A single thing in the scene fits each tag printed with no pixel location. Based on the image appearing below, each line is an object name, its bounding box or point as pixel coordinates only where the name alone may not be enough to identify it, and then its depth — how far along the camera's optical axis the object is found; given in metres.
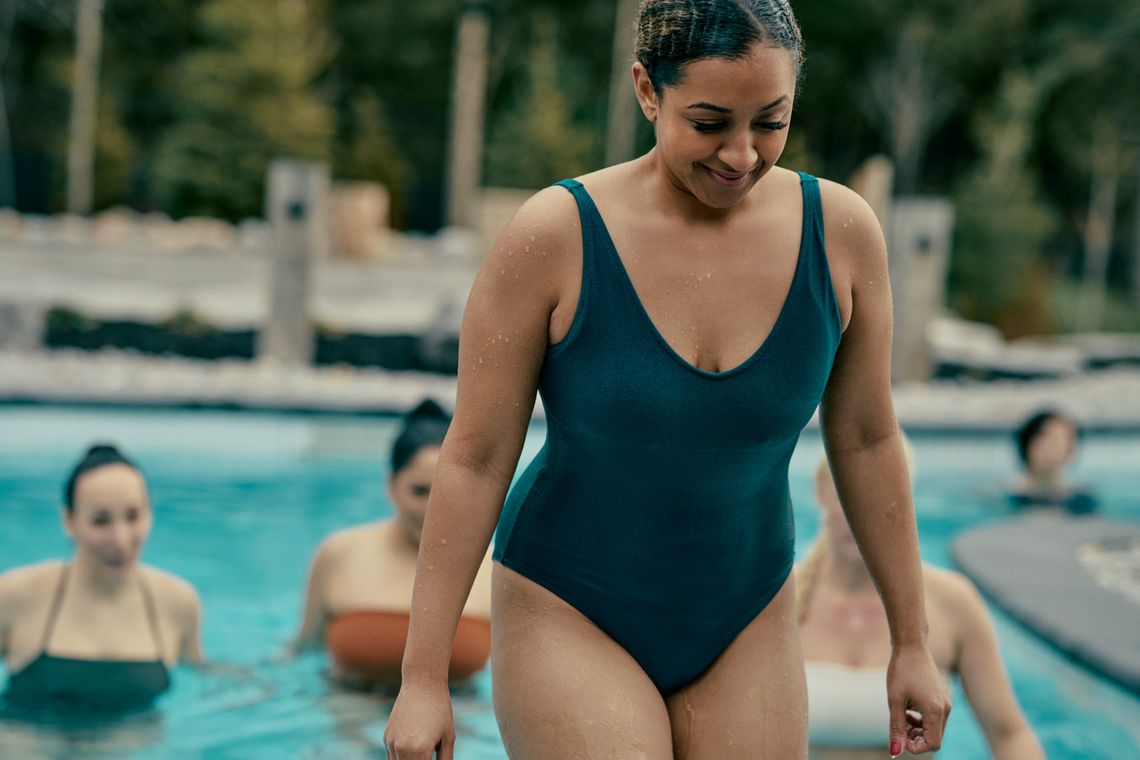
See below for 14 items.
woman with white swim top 3.75
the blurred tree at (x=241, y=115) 26.25
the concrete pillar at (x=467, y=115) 30.97
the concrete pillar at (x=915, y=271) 14.95
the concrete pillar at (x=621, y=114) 30.06
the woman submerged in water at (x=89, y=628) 4.85
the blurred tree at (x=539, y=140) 27.69
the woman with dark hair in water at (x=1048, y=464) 9.50
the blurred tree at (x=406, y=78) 33.44
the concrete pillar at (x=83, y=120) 26.31
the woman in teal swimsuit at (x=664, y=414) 1.99
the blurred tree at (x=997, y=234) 27.00
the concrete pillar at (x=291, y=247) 13.93
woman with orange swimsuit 4.97
